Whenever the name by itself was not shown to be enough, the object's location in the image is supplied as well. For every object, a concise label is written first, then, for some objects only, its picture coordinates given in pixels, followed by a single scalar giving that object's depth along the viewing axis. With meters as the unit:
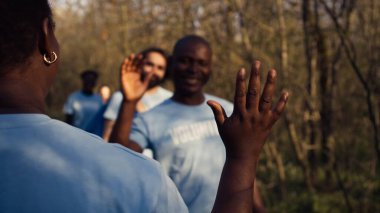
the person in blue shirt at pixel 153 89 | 5.18
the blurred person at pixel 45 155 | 1.20
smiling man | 2.97
